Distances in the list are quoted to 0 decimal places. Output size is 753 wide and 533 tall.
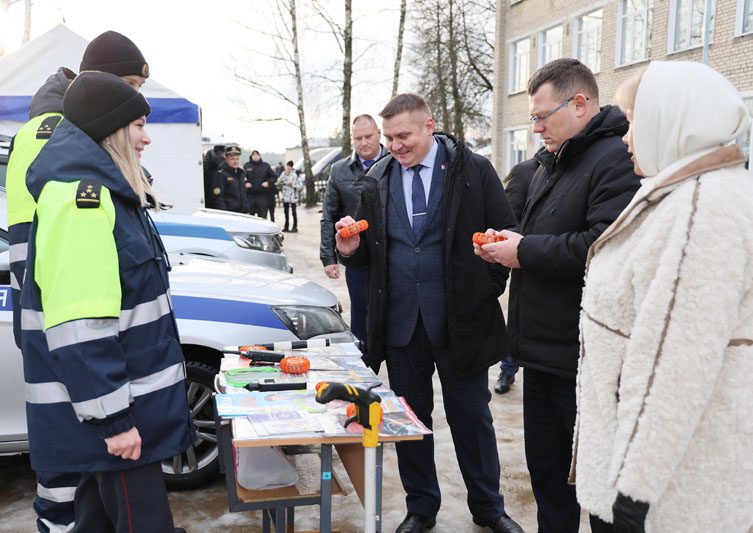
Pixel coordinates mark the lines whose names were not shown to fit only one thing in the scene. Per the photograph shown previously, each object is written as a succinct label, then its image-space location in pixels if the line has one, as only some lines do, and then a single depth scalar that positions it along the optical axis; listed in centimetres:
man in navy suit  325
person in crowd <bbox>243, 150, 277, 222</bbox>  1578
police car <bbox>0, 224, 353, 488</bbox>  347
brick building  1661
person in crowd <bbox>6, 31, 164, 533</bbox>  261
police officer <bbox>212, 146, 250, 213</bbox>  1241
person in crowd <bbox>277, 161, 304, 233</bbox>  1855
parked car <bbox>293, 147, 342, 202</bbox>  3350
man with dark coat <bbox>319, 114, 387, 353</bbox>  547
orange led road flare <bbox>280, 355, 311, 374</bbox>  279
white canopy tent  929
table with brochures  221
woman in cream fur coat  157
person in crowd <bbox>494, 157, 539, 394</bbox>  425
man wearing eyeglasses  266
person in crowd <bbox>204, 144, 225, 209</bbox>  1245
